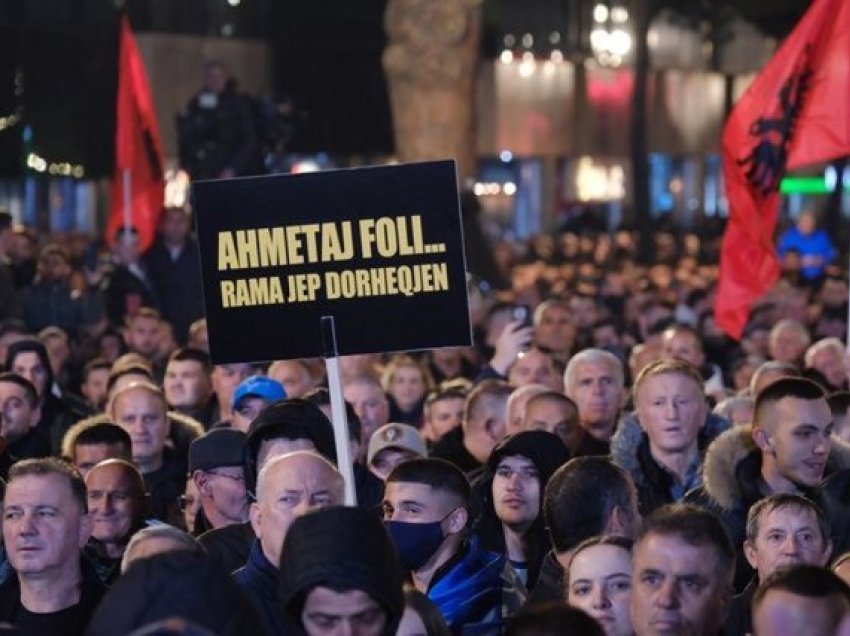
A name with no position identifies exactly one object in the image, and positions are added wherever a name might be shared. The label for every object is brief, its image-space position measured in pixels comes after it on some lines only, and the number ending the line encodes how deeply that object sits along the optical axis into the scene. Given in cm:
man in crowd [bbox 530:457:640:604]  814
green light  5631
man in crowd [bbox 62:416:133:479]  1056
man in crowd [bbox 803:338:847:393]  1544
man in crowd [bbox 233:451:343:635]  719
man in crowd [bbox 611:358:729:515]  1074
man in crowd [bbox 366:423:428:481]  1077
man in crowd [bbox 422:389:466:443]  1320
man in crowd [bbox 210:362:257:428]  1381
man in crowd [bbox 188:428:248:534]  961
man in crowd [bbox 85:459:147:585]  916
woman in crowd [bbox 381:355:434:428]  1523
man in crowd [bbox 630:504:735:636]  663
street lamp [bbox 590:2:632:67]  4675
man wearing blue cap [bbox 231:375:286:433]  1155
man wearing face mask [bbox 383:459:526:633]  815
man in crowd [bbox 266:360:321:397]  1343
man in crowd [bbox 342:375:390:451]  1284
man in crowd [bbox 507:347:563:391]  1377
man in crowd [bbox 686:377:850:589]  970
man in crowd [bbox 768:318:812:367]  1729
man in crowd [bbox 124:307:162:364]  1762
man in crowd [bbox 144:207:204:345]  2025
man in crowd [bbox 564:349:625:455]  1247
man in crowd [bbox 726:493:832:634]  810
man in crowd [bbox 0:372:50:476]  1238
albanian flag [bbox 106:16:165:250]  2002
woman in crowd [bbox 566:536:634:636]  714
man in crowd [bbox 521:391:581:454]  1112
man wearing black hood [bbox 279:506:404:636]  564
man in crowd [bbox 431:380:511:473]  1201
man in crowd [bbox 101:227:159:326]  2000
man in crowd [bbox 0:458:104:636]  746
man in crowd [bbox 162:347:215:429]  1416
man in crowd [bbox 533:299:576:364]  1759
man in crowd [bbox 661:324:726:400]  1602
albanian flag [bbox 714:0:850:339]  1416
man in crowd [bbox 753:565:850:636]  626
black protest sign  872
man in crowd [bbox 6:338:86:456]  1352
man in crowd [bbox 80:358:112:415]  1541
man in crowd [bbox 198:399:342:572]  855
